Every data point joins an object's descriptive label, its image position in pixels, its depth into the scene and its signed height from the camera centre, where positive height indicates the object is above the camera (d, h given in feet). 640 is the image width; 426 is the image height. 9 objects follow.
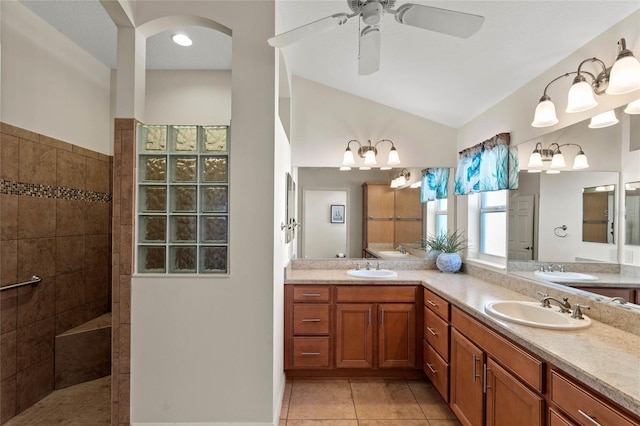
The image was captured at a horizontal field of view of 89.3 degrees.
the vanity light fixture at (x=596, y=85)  4.88 +2.16
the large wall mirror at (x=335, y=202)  11.21 +0.11
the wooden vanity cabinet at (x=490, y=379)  4.66 -2.80
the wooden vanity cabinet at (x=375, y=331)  9.11 -3.34
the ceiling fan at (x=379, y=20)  4.48 +2.81
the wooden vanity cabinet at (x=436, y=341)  7.57 -3.21
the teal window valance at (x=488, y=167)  8.36 +1.33
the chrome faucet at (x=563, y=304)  5.81 -1.64
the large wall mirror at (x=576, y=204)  5.44 +0.20
